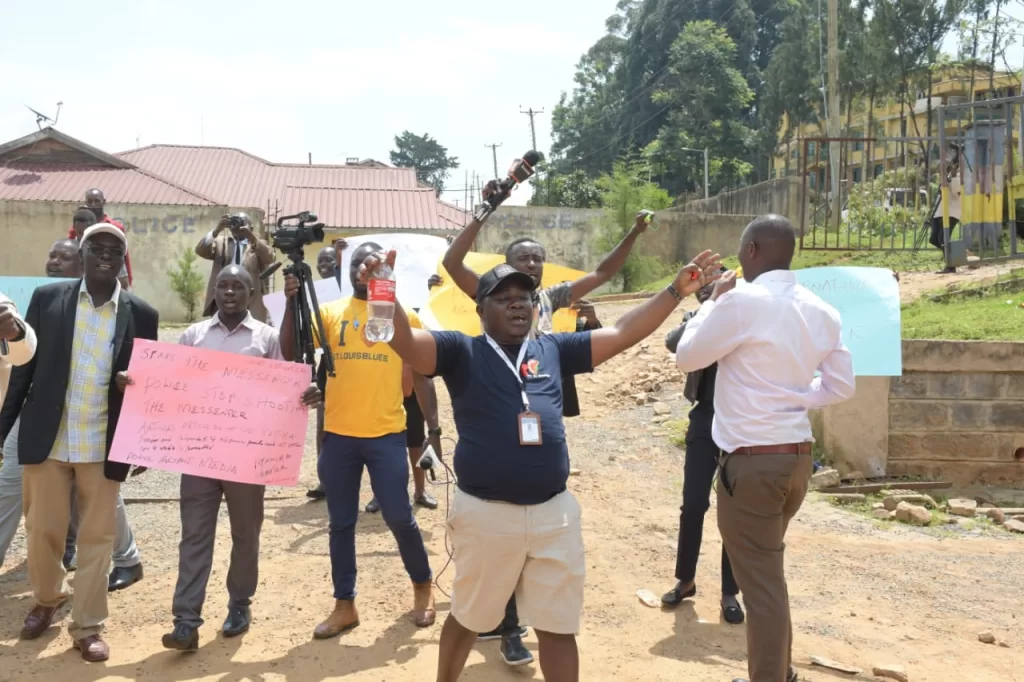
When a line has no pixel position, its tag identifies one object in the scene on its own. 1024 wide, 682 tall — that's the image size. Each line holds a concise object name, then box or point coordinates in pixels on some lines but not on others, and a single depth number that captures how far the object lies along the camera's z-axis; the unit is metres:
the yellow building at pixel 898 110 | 39.28
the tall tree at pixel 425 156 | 78.75
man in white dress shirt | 3.90
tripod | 4.49
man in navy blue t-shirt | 3.58
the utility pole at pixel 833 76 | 27.77
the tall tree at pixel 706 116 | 49.03
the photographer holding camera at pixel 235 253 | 7.19
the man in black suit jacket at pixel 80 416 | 4.53
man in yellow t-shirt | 4.83
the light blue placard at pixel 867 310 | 6.52
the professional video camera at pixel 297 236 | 4.41
